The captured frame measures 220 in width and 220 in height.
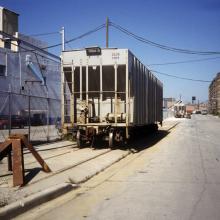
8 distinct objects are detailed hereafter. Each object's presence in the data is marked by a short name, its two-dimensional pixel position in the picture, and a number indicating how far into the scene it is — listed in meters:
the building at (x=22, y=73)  35.97
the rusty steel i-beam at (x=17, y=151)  8.04
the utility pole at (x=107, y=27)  33.28
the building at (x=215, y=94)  147.90
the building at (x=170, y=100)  163.48
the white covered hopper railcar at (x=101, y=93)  15.02
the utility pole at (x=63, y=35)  31.04
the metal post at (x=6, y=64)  36.12
